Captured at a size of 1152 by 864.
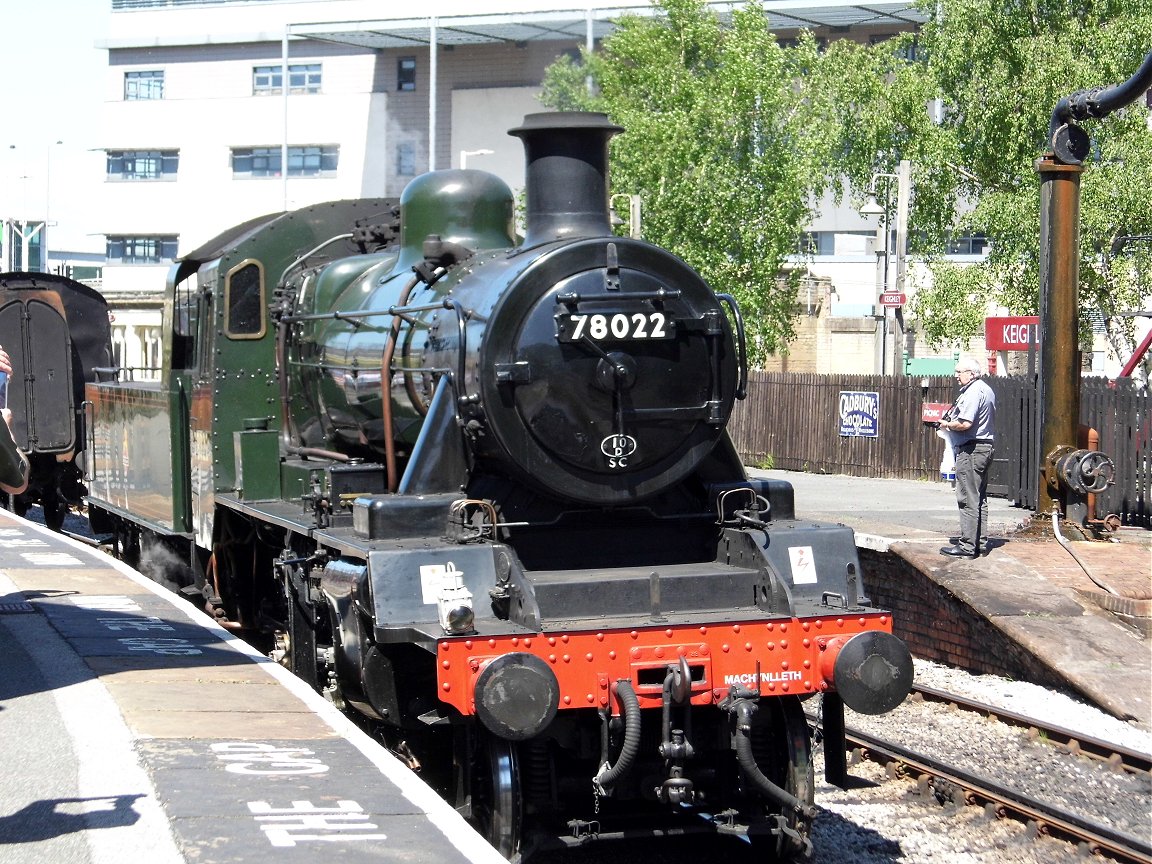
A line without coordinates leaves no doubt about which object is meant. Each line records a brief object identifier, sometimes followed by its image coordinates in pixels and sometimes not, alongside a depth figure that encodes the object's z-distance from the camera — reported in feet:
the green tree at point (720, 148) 103.76
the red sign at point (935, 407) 74.59
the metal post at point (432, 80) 157.69
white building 173.06
